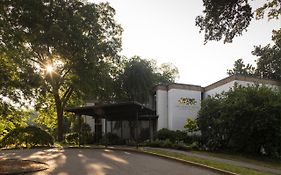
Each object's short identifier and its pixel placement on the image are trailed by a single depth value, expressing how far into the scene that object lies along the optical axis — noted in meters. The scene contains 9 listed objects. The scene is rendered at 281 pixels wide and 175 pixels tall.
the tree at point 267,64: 35.27
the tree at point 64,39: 10.68
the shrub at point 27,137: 11.94
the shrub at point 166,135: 21.70
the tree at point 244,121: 17.07
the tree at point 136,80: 28.67
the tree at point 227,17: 10.42
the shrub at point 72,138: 25.12
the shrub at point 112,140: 22.65
